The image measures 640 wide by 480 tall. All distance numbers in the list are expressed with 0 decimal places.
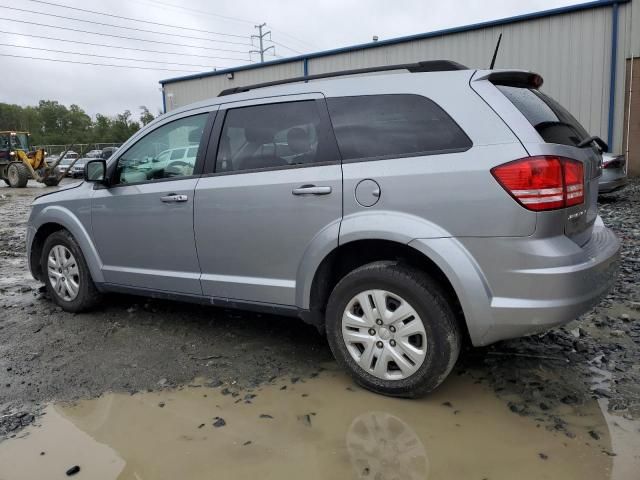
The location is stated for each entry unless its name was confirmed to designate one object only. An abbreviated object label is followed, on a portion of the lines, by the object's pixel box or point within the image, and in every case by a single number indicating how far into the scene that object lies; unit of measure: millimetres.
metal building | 13531
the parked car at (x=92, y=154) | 34275
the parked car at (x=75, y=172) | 31027
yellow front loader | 23641
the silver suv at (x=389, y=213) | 2660
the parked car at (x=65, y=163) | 31606
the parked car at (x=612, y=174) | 10102
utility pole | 59184
